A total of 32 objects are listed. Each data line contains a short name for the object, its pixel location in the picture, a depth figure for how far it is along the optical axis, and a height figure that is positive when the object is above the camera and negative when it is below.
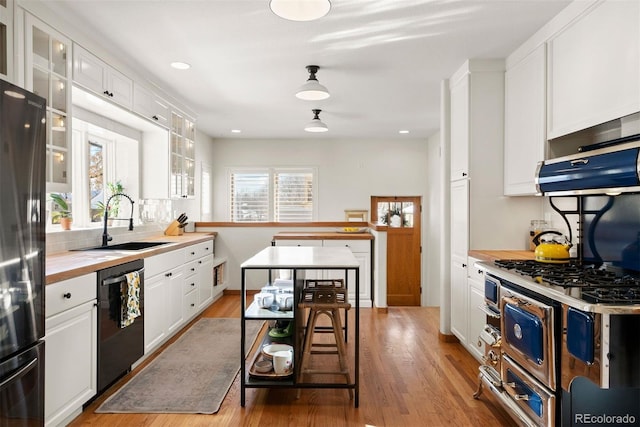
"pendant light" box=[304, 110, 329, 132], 4.64 +1.02
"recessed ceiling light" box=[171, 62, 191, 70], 3.41 +1.28
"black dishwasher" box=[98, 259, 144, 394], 2.56 -0.77
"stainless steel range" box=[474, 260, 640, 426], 1.59 -0.53
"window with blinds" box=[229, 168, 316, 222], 7.00 +0.36
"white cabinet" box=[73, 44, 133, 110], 2.84 +1.05
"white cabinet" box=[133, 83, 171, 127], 3.67 +1.06
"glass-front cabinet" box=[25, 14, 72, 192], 2.38 +0.82
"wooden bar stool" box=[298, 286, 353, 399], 2.57 -0.63
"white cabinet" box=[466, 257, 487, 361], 3.01 -0.71
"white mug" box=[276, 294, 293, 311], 2.64 -0.56
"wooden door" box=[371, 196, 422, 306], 6.96 -0.75
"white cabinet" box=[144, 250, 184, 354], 3.26 -0.71
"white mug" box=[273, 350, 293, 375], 2.59 -0.94
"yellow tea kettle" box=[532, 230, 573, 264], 2.59 -0.23
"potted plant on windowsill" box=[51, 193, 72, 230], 3.20 +0.03
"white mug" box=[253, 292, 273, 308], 2.69 -0.56
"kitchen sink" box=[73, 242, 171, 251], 3.58 -0.28
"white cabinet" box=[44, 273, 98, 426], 2.08 -0.73
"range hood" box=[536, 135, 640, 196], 1.86 +0.23
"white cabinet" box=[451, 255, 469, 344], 3.35 -0.70
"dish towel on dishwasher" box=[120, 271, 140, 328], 2.78 -0.59
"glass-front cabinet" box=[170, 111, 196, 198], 4.57 +0.71
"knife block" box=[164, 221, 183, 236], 4.90 -0.17
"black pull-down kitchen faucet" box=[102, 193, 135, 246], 3.55 -0.16
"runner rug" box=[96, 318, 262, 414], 2.53 -1.17
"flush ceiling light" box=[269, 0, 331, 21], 1.95 +1.01
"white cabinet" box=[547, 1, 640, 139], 2.01 +0.83
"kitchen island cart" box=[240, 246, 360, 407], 2.48 -0.62
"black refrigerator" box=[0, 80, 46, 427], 1.51 -0.16
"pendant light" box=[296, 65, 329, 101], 3.23 +0.99
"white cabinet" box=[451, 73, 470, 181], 3.39 +0.78
